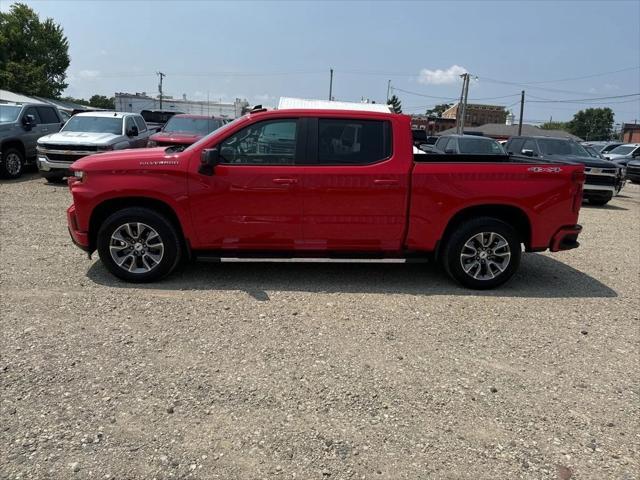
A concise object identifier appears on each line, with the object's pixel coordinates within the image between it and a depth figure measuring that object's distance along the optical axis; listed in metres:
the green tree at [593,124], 124.75
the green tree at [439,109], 148.38
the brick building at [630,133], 77.57
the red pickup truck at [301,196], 5.28
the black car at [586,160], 13.36
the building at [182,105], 69.62
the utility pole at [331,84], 85.31
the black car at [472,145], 14.32
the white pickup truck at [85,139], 11.88
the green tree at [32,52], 55.12
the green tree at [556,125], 138.16
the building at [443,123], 99.94
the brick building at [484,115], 123.25
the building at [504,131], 85.06
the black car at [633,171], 20.61
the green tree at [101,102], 89.53
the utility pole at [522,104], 60.22
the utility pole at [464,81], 51.81
